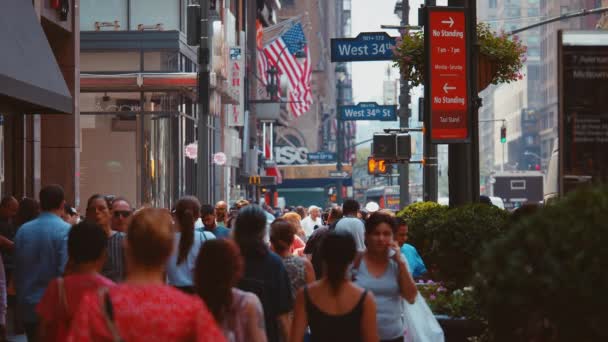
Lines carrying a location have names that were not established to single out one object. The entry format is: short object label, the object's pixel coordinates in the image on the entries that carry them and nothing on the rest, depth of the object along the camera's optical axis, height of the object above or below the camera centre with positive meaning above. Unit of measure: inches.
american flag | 2946.4 +261.0
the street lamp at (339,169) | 3182.3 -6.4
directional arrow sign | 3230.8 -19.5
